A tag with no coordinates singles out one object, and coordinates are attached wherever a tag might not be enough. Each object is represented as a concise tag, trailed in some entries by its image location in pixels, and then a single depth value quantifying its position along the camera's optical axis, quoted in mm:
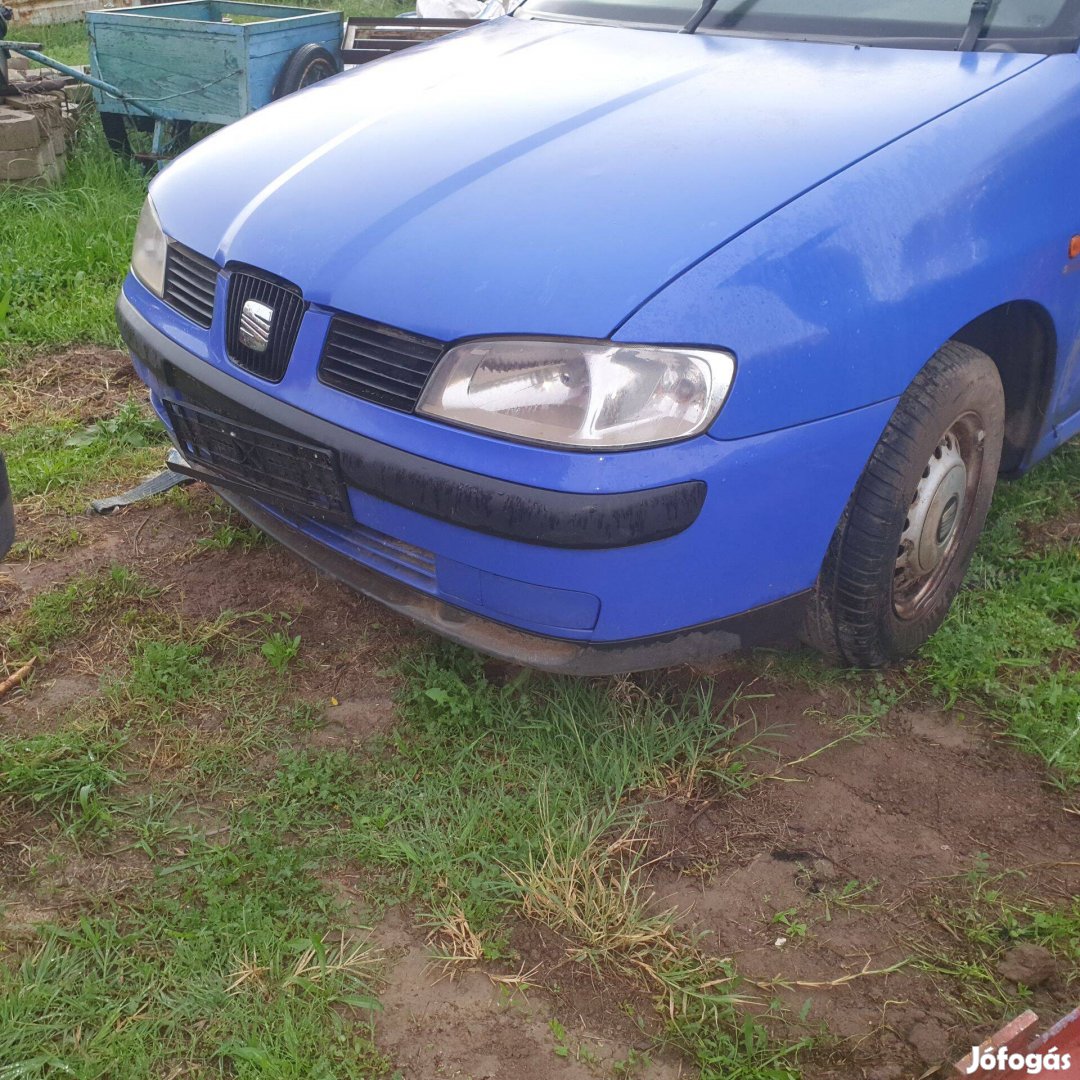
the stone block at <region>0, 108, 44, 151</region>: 4996
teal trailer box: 5129
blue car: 1780
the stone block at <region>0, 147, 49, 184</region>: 5055
